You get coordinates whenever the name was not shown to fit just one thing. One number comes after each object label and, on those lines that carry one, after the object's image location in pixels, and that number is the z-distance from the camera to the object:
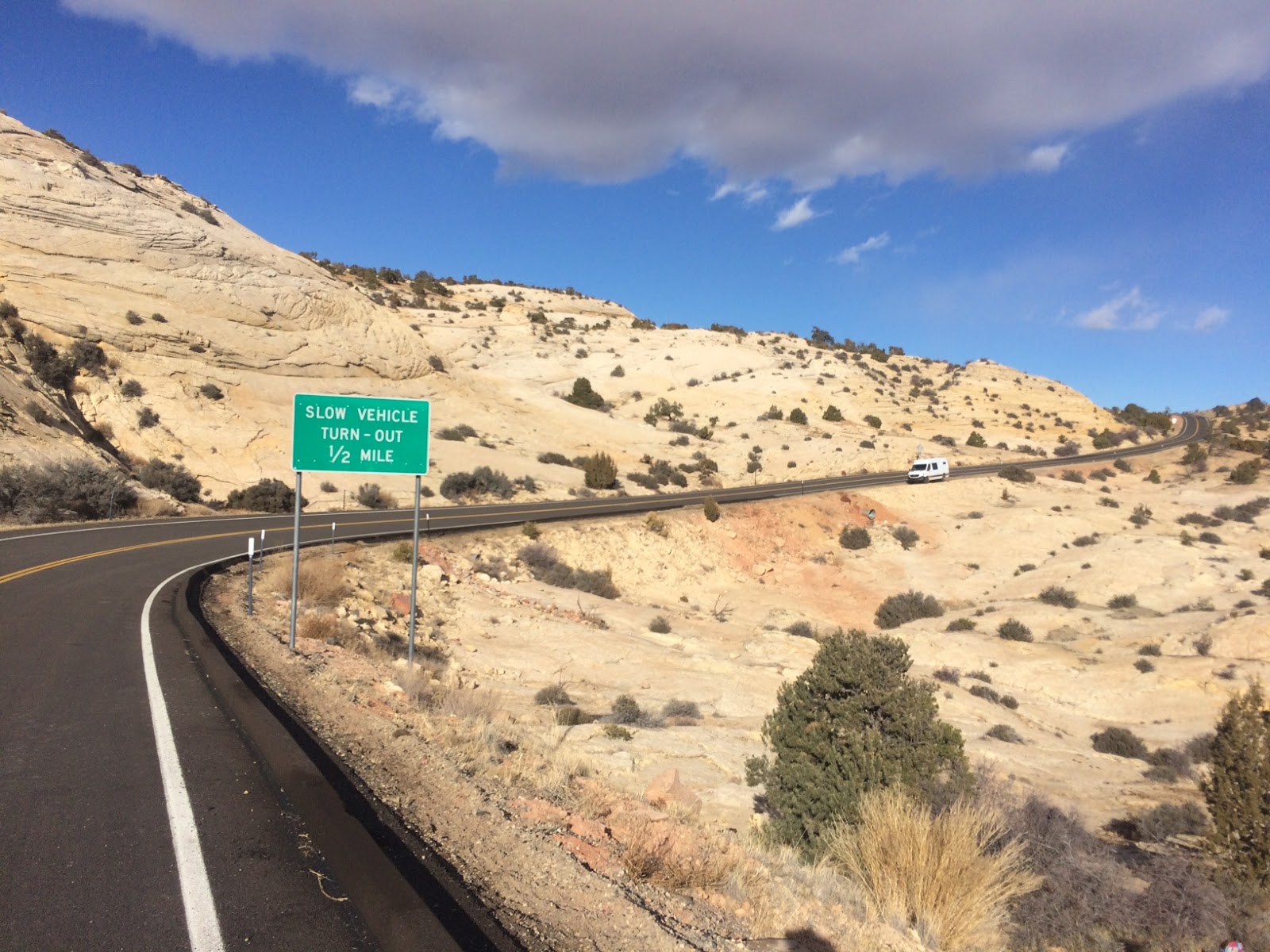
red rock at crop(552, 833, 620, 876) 5.29
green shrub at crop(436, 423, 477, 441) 44.78
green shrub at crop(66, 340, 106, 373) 33.75
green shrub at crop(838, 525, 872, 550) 37.47
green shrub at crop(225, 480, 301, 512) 30.61
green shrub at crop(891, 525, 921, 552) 38.44
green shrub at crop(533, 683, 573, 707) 13.78
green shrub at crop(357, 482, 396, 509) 33.53
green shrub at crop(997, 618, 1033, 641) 23.69
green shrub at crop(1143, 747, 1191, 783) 14.23
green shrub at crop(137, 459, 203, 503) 29.77
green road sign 10.73
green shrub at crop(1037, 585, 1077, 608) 27.38
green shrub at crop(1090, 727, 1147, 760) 16.12
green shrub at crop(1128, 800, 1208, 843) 10.92
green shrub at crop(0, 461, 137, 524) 22.28
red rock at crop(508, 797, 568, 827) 5.95
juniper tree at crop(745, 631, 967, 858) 8.38
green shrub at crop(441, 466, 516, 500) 36.28
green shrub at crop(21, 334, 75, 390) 31.50
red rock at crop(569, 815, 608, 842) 5.89
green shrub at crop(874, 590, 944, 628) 27.33
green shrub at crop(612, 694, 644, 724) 13.30
